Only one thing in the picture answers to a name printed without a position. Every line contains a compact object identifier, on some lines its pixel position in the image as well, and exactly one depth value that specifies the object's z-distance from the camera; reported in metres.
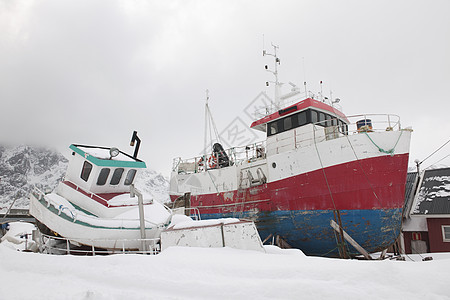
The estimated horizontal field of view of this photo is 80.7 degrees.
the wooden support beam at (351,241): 10.72
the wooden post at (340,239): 10.94
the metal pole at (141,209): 7.56
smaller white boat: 8.41
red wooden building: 14.04
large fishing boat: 10.78
